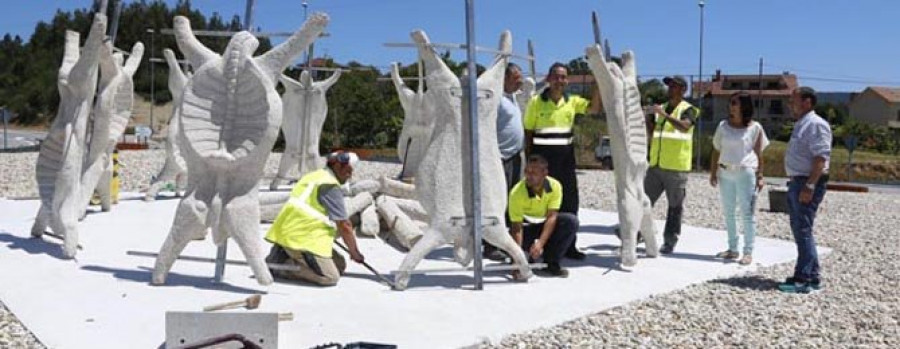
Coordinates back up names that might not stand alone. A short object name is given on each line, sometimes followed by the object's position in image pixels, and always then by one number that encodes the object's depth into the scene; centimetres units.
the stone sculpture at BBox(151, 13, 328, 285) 602
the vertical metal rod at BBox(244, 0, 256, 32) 622
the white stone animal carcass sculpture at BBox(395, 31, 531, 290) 625
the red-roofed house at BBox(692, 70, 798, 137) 4356
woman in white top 722
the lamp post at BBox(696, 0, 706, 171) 2433
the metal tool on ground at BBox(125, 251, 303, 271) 616
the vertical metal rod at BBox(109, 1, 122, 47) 802
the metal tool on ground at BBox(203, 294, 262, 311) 500
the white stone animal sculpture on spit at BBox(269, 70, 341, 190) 1274
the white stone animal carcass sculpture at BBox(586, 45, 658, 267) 700
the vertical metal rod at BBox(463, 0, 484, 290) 600
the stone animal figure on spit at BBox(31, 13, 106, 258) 725
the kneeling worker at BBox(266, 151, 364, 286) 614
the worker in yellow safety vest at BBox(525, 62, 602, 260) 713
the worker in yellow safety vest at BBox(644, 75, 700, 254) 755
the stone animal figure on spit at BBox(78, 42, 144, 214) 810
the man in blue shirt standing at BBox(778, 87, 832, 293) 607
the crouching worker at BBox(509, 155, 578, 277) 646
